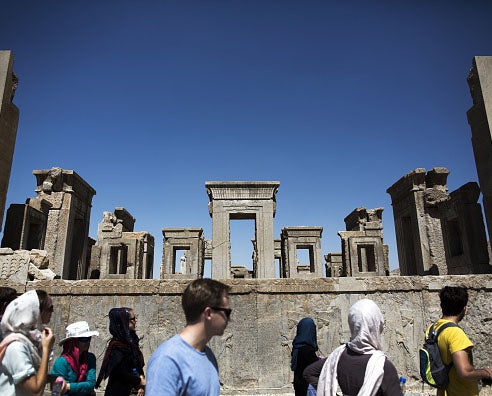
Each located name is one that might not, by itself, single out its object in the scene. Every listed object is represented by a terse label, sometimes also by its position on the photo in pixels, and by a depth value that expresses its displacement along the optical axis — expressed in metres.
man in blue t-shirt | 1.57
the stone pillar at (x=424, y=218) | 14.27
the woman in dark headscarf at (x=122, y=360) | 3.12
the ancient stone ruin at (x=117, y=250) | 17.72
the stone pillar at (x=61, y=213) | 14.87
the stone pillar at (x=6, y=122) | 8.01
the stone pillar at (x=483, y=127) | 8.64
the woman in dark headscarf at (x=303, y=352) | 3.73
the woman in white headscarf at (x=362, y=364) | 2.02
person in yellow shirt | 2.40
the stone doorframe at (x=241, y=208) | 13.97
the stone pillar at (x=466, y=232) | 12.54
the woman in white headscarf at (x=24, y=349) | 2.05
